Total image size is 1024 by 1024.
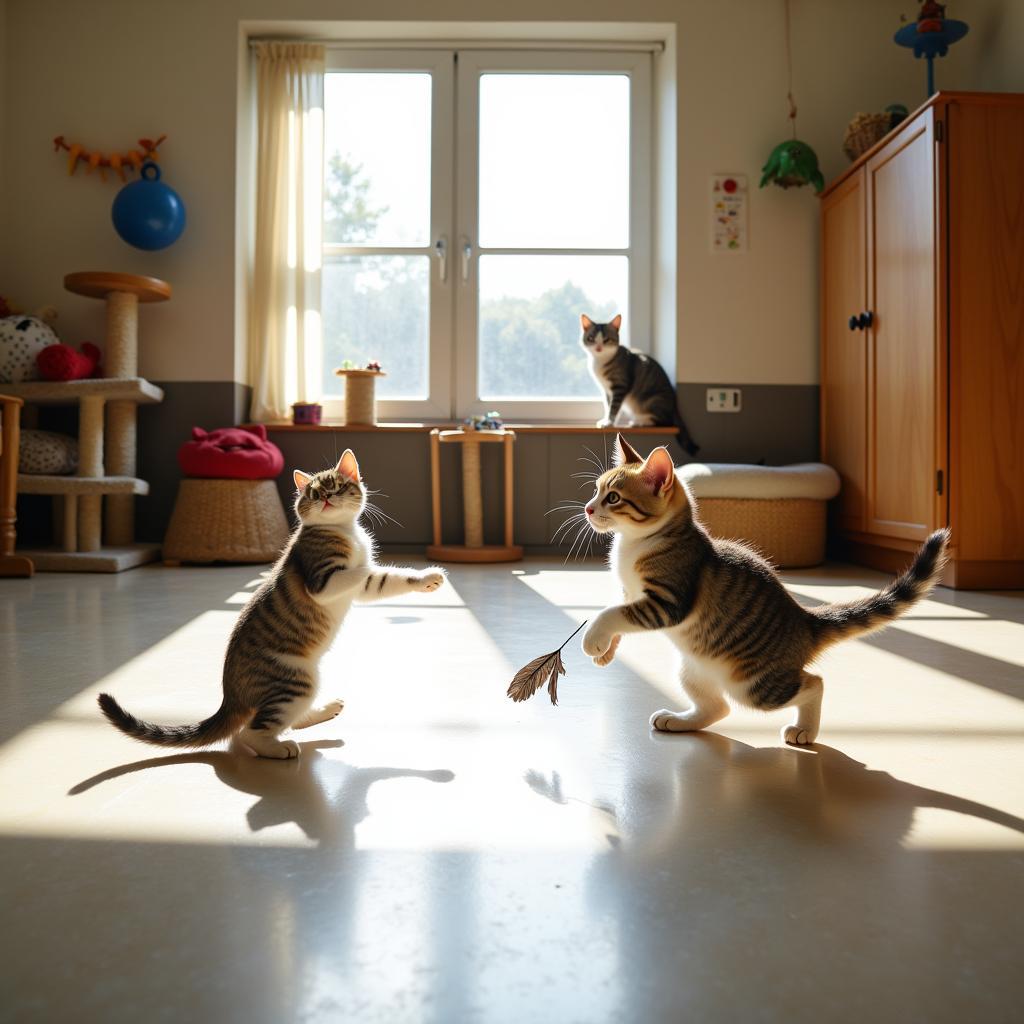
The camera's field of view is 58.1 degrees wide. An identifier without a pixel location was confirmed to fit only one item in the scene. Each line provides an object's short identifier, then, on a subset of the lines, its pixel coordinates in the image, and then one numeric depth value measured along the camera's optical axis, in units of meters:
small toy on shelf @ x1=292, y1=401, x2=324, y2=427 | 4.73
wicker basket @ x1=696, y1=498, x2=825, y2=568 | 4.09
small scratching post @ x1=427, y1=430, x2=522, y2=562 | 4.32
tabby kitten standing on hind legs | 1.38
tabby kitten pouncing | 1.40
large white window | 5.04
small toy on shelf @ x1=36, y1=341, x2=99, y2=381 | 4.07
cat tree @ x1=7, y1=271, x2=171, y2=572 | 3.96
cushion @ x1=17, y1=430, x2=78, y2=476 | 4.07
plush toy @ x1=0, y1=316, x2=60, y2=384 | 4.16
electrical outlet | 4.76
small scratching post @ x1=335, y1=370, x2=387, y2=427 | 4.68
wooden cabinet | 3.33
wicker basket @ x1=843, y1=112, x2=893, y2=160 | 4.19
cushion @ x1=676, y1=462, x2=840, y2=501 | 4.07
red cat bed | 4.14
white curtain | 4.85
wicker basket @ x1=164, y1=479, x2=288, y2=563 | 4.10
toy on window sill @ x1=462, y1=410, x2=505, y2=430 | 4.47
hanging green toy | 4.41
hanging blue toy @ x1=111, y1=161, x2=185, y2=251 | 4.37
